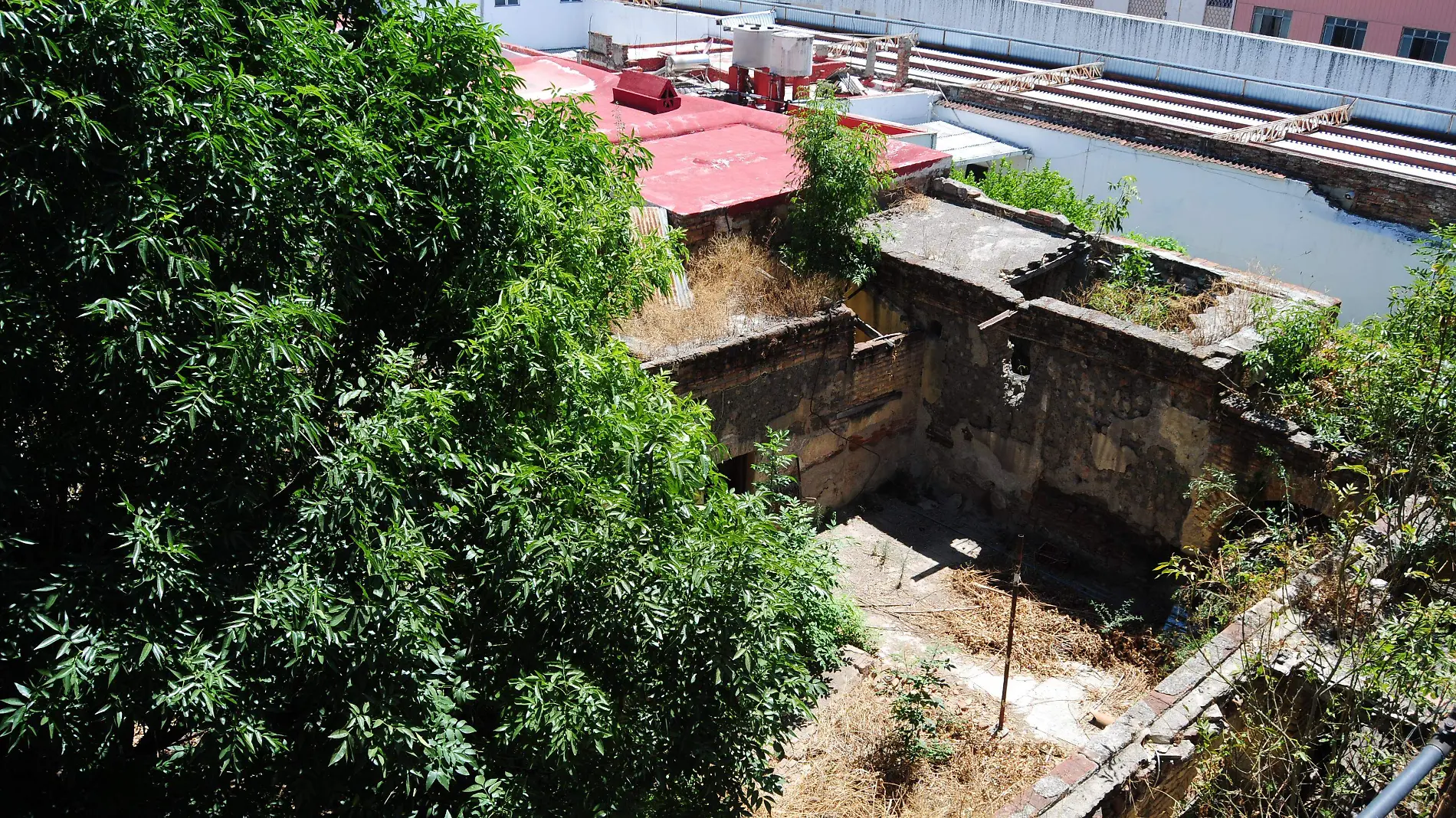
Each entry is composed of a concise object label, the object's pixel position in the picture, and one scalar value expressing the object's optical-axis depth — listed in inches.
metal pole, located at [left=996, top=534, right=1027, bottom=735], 337.8
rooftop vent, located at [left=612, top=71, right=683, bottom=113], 597.9
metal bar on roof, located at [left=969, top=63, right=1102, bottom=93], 828.6
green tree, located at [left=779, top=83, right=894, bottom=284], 448.5
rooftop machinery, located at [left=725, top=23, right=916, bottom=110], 655.8
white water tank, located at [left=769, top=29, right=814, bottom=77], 652.7
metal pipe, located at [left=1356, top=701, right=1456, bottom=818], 96.0
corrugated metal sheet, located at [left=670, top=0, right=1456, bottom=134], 741.3
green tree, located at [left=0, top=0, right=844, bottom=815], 175.3
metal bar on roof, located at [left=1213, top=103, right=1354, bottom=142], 687.7
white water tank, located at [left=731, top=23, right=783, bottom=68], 655.8
